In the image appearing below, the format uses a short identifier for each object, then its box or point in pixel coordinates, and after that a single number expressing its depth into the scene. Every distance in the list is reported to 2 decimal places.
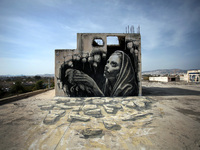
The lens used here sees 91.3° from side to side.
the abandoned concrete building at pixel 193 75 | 23.22
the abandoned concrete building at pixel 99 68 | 7.25
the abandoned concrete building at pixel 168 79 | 24.75
